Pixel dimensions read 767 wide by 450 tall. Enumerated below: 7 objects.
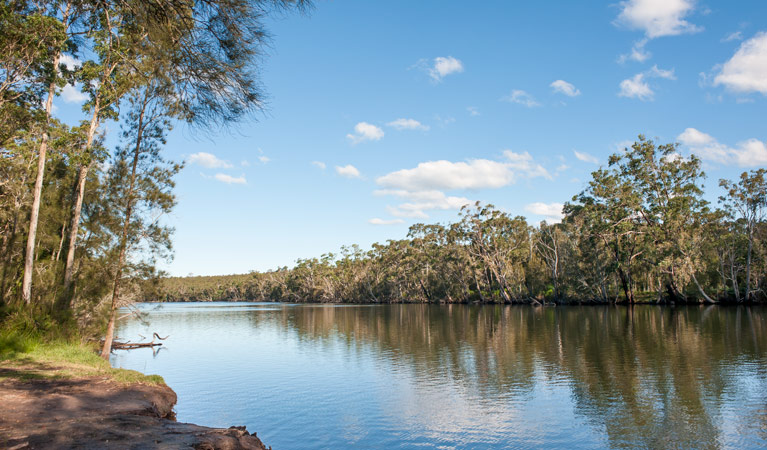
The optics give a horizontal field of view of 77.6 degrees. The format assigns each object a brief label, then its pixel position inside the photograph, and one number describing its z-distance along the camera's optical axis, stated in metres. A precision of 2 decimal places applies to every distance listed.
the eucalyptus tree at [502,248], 80.44
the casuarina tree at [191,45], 7.04
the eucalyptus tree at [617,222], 57.28
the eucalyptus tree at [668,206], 55.78
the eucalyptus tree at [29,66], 10.09
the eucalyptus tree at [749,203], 53.19
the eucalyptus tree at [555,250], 74.31
